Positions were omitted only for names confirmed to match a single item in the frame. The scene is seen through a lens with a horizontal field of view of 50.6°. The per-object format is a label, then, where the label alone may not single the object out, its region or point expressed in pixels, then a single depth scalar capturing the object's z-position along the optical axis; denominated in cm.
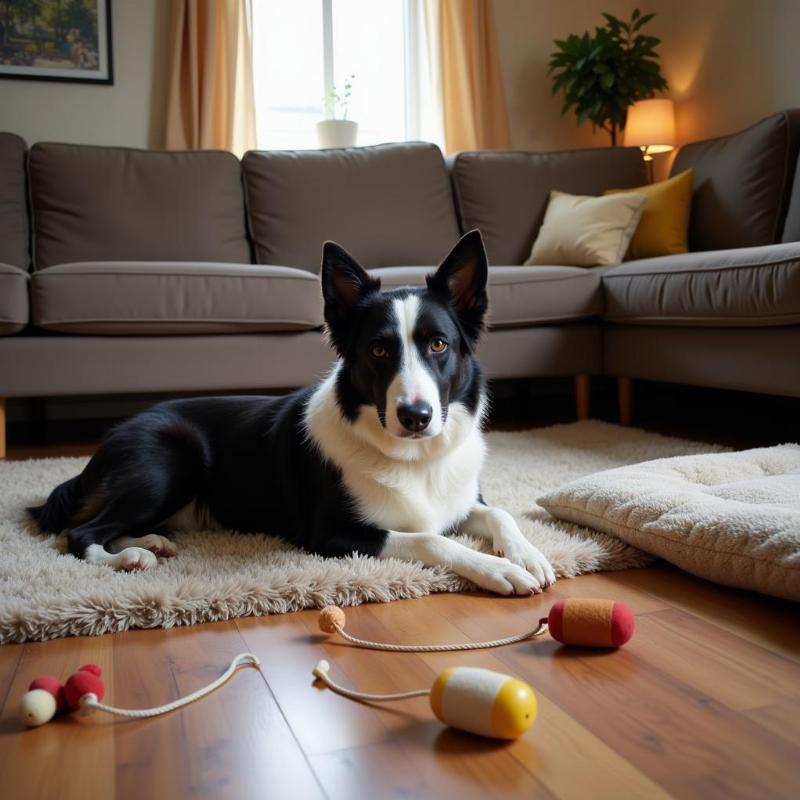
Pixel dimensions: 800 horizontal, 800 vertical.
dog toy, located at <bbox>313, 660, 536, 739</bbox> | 104
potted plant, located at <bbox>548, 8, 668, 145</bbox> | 511
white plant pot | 515
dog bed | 154
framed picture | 476
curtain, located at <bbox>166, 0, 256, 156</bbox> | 491
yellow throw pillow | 406
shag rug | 151
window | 538
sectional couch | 320
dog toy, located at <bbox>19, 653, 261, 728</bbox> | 113
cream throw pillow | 401
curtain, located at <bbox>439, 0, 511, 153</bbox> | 543
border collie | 176
